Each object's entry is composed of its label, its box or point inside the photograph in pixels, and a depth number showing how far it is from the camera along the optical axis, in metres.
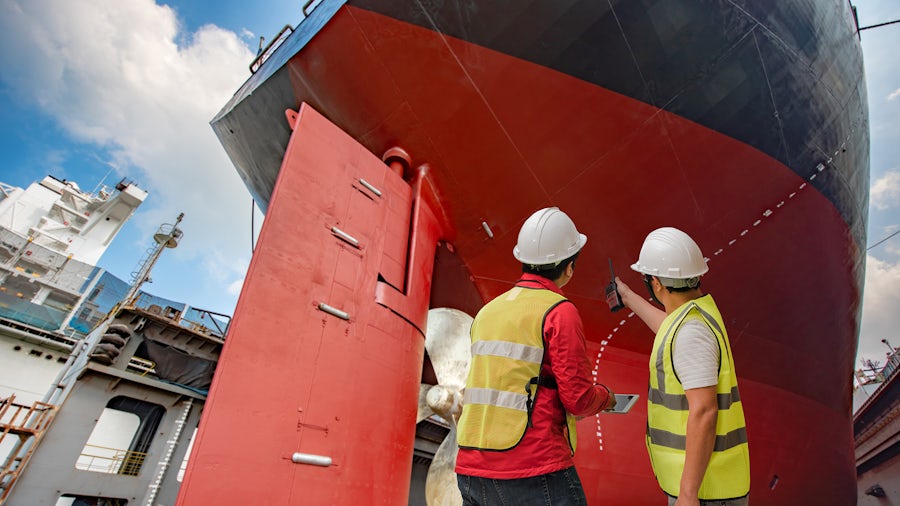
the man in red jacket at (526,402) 1.26
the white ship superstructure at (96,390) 10.53
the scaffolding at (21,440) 9.89
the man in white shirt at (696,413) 1.28
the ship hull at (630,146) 3.98
